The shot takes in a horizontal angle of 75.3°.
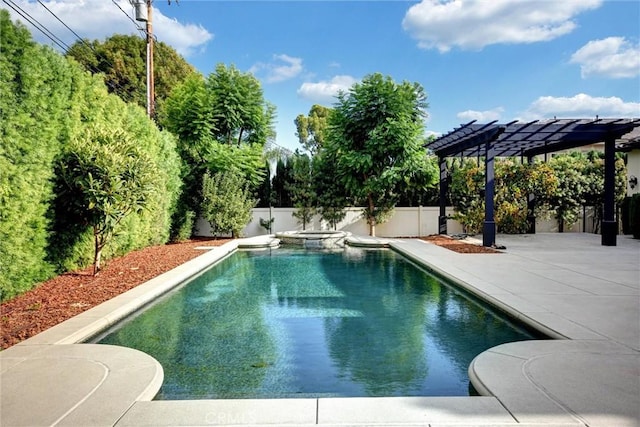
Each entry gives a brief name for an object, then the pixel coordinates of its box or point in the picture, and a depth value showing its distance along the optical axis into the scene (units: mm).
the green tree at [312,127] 37031
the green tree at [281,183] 16997
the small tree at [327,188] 16188
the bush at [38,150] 5219
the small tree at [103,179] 6438
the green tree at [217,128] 14500
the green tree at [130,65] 25219
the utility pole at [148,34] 13383
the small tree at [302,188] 16250
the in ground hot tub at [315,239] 13906
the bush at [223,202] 13883
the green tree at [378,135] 14516
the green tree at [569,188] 15641
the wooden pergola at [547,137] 11055
